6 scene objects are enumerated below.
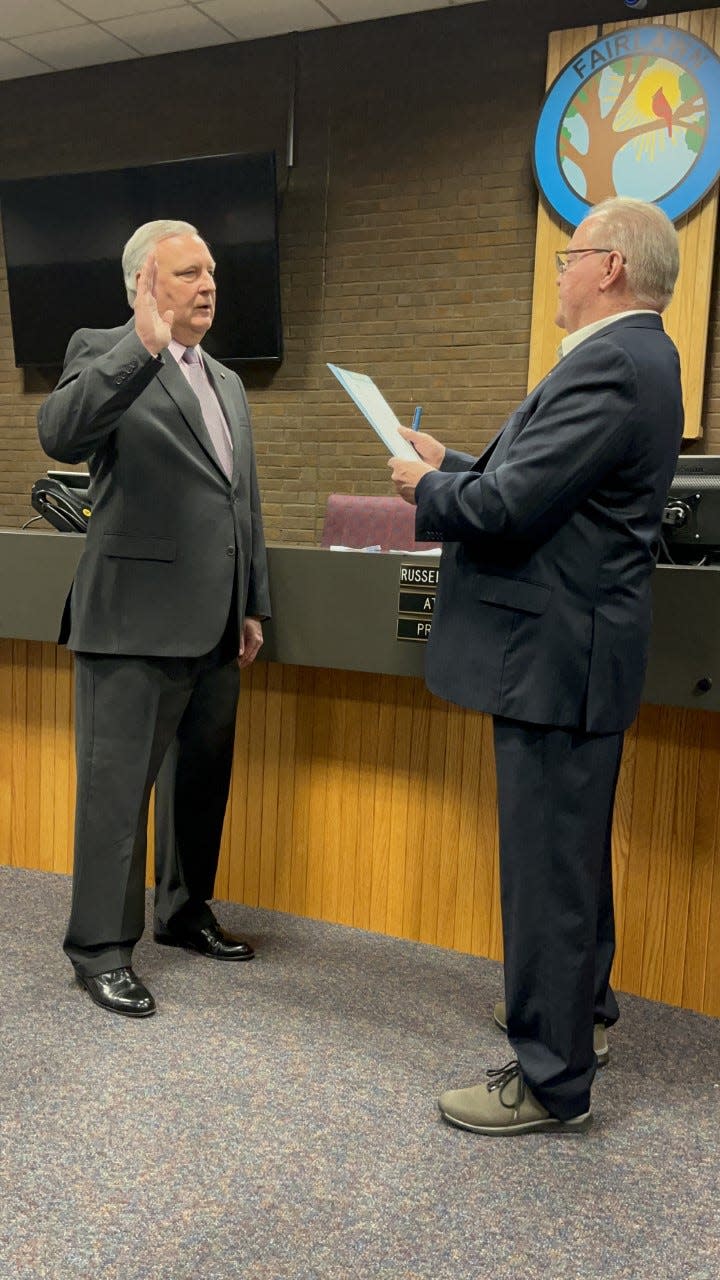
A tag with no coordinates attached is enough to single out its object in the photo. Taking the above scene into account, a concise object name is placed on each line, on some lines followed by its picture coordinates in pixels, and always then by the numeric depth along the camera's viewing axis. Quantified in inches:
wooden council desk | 84.4
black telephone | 106.7
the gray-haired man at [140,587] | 80.7
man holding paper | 61.2
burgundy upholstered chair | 144.9
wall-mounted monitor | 209.8
